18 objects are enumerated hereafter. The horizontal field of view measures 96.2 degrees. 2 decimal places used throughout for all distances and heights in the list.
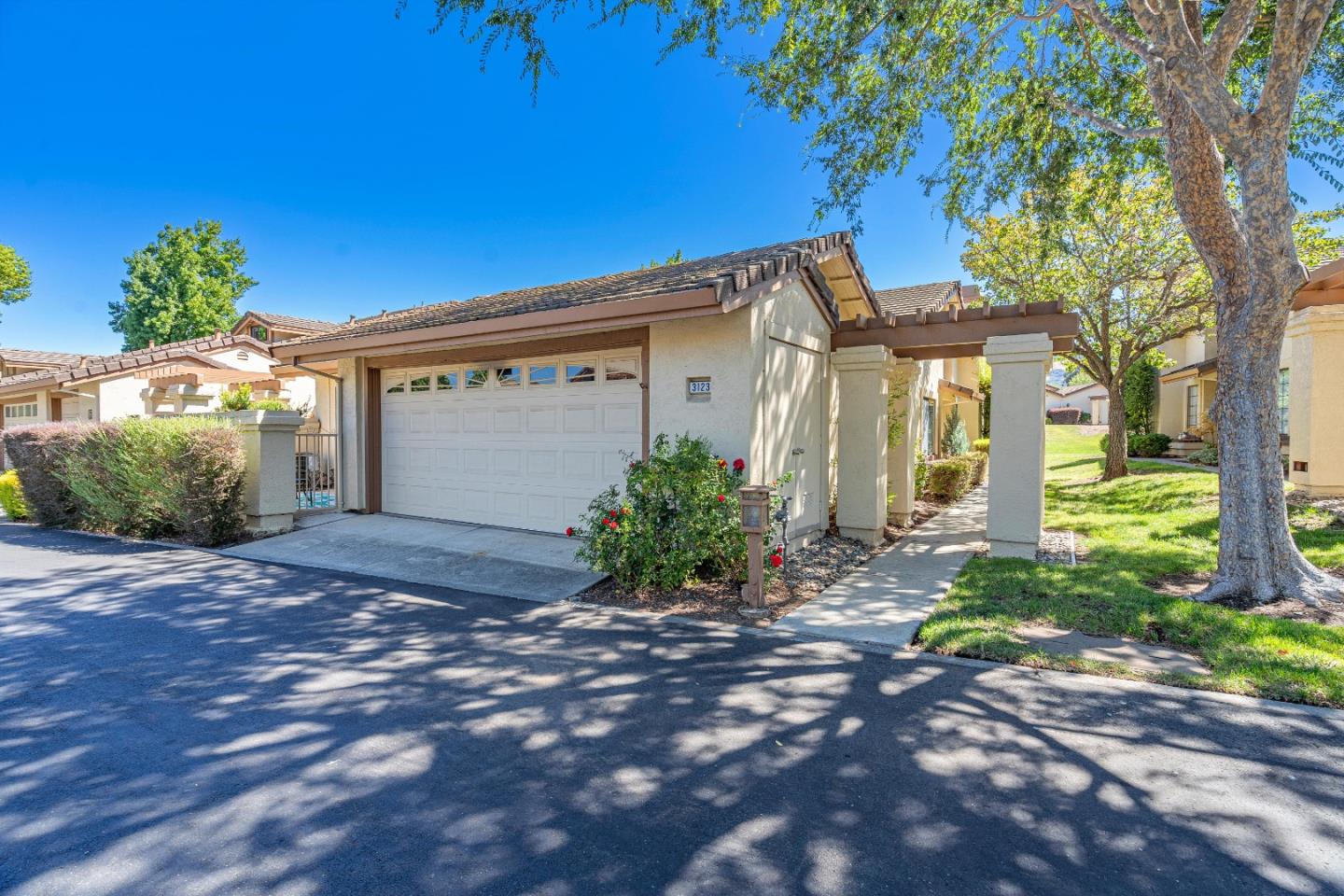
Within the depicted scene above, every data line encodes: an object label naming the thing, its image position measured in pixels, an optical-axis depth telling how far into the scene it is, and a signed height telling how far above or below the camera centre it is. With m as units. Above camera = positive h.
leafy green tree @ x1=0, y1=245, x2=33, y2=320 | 33.47 +8.98
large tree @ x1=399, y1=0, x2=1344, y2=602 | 5.69 +4.21
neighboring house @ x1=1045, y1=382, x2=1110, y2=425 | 43.53 +3.01
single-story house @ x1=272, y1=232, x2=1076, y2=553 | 7.28 +0.69
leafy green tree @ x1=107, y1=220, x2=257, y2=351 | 35.75 +8.76
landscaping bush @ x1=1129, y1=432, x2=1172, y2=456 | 20.39 -0.47
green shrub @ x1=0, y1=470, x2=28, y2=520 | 12.36 -1.29
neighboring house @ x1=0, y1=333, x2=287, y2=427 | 14.92 +1.41
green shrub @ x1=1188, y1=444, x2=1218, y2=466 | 16.20 -0.71
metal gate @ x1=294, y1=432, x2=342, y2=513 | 10.66 -0.79
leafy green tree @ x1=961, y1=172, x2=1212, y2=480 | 12.98 +3.61
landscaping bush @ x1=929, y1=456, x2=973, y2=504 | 13.20 -1.06
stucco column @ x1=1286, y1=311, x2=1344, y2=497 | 10.24 +0.61
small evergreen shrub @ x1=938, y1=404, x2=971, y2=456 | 18.83 -0.23
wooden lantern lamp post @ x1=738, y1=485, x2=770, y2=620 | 5.75 -1.02
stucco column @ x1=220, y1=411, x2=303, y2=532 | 9.31 -0.51
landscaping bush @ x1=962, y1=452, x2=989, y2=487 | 15.50 -0.95
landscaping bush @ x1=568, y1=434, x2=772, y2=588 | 6.30 -1.02
